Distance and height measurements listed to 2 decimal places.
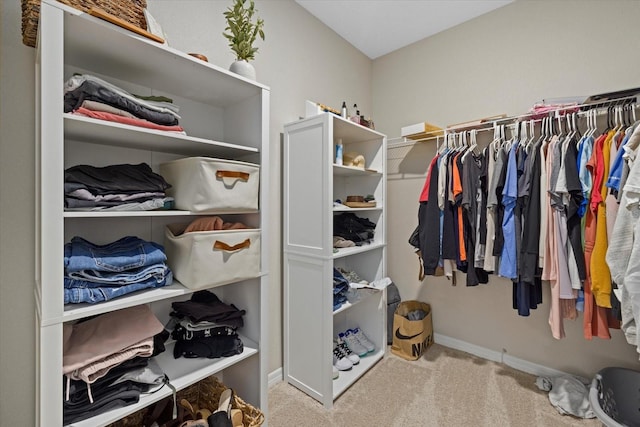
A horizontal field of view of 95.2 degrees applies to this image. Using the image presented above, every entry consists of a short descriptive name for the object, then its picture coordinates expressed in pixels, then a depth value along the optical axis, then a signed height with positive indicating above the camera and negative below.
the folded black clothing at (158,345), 1.27 -0.59
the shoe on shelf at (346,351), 2.15 -1.06
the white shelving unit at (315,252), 1.77 -0.27
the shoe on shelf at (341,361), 2.07 -1.08
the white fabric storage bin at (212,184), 1.19 +0.12
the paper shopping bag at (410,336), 2.30 -1.01
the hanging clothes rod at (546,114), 1.63 +0.62
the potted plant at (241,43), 1.35 +0.81
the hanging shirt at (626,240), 1.24 -0.12
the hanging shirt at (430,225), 2.02 -0.09
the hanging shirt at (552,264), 1.62 -0.29
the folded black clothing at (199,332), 1.36 -0.57
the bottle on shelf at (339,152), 2.02 +0.41
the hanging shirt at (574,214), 1.56 -0.01
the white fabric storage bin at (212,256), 1.18 -0.19
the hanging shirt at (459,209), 1.95 +0.02
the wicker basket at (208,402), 1.28 -0.91
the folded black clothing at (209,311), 1.37 -0.48
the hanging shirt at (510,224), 1.74 -0.08
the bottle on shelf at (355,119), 2.11 +0.67
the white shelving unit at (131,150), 0.86 +0.27
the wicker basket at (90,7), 0.92 +0.68
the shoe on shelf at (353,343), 2.25 -1.03
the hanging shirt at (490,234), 1.83 -0.14
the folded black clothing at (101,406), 0.96 -0.67
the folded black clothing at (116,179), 1.02 +0.12
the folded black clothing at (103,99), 1.01 +0.40
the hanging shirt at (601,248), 1.46 -0.18
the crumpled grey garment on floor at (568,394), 1.69 -1.12
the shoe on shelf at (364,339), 2.29 -1.02
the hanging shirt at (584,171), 1.56 +0.22
